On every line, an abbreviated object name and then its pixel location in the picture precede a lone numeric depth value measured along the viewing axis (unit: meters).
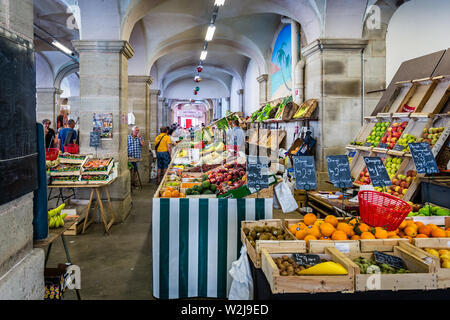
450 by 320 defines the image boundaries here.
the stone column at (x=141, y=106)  10.41
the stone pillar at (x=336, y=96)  6.51
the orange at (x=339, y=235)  2.37
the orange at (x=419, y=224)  2.70
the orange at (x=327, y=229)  2.47
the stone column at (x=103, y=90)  5.89
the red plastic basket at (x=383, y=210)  2.60
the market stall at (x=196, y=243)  3.13
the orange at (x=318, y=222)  2.65
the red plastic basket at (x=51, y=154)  5.11
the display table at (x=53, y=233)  2.22
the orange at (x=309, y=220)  2.75
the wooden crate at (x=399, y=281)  1.89
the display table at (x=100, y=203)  5.08
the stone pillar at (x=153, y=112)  15.29
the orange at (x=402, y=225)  2.71
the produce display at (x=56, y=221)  2.65
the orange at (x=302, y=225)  2.61
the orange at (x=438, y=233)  2.54
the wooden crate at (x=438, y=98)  4.51
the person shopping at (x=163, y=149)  9.47
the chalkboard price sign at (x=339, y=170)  3.48
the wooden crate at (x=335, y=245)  2.26
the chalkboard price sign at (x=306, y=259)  2.04
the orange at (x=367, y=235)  2.39
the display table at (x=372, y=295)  1.86
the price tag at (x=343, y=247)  2.26
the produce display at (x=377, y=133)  5.27
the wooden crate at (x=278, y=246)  2.23
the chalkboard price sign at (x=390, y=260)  2.09
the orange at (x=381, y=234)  2.43
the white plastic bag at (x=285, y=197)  3.73
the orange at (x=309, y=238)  2.35
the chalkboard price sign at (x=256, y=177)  3.14
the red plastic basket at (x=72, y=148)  6.26
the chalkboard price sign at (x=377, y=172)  3.43
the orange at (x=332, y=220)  2.72
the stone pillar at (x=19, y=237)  1.71
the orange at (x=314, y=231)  2.47
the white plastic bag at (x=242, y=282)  2.47
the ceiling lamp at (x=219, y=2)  7.39
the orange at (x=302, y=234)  2.50
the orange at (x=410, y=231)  2.58
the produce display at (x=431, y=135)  4.17
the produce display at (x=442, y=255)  2.08
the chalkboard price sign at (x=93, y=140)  5.85
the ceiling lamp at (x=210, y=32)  9.24
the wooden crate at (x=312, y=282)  1.85
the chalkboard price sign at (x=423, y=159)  3.46
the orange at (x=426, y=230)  2.62
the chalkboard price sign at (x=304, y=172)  3.31
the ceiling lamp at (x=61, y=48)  10.04
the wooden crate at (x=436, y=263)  1.93
